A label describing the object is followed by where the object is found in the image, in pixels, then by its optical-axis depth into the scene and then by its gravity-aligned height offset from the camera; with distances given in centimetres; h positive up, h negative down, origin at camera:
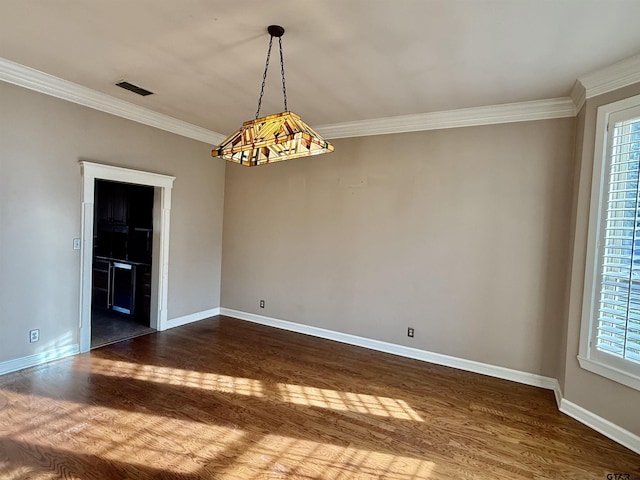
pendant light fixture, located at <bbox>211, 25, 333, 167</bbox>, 204 +54
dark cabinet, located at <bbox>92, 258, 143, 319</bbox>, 498 -110
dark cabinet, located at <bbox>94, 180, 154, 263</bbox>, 518 -8
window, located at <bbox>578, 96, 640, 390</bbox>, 246 -8
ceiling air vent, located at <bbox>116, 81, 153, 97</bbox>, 335 +133
